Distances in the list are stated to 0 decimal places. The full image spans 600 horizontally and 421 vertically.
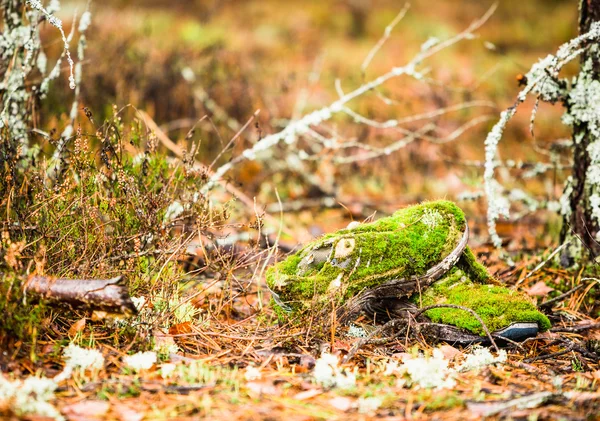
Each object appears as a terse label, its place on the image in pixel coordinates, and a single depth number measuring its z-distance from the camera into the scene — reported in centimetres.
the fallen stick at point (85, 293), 459
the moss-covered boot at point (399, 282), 557
